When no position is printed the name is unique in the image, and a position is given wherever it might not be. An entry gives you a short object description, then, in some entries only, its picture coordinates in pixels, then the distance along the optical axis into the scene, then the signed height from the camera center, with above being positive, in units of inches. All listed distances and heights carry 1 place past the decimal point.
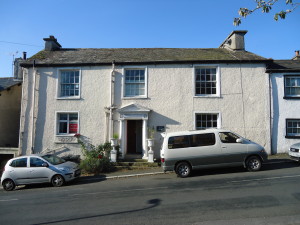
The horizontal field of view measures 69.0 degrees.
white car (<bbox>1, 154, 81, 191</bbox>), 401.1 -77.5
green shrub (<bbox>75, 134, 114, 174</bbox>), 478.0 -65.5
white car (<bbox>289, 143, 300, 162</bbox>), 420.0 -40.7
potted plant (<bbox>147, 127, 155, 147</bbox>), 515.8 -14.5
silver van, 381.4 -37.3
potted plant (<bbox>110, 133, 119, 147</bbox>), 520.7 -23.1
